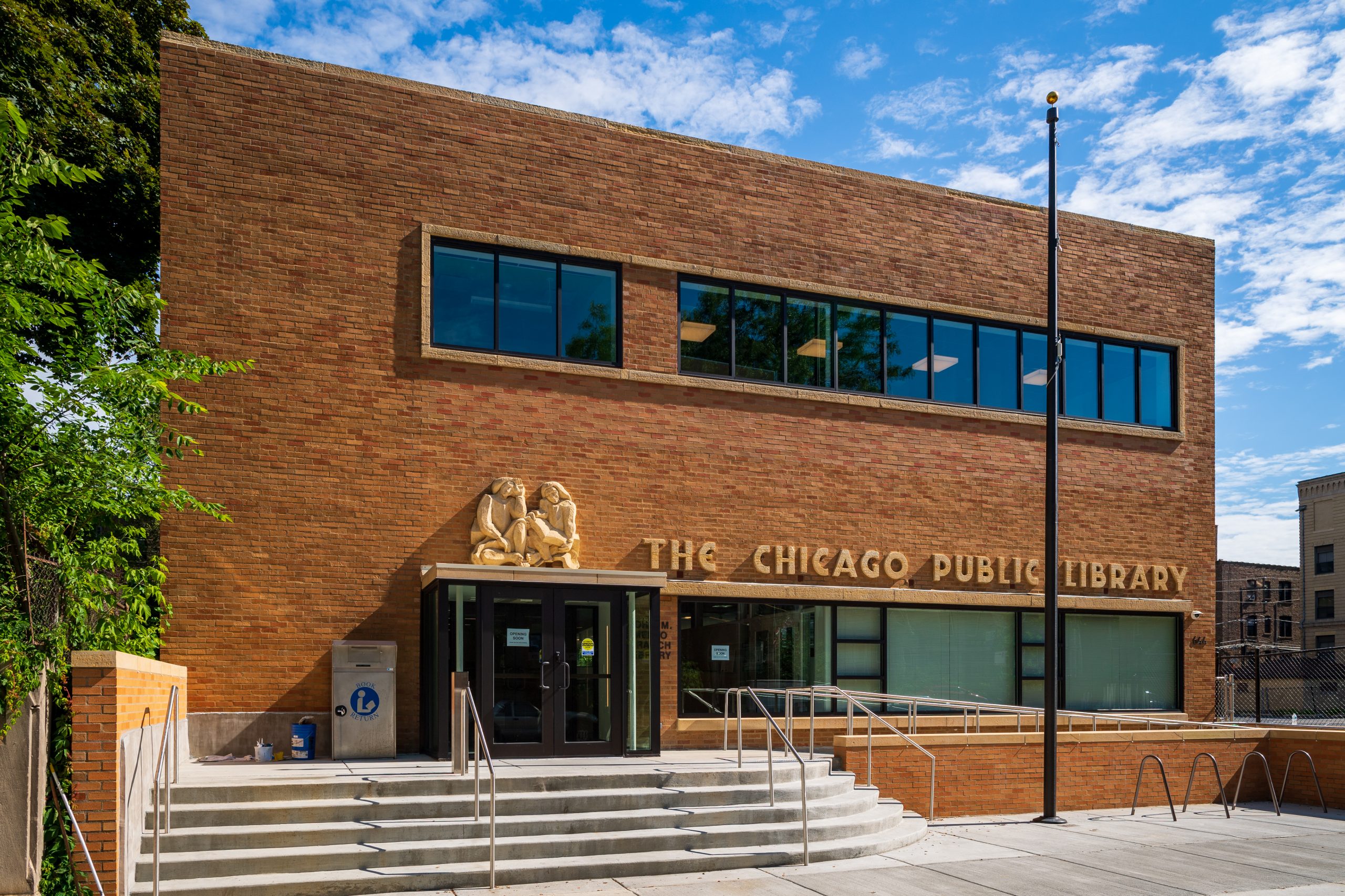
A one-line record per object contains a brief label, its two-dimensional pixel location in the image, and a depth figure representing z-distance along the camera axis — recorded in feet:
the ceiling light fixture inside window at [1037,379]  67.51
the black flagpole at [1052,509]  47.55
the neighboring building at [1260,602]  206.08
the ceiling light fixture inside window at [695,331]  58.80
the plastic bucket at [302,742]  46.75
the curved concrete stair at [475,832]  33.68
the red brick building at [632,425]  49.11
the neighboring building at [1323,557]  196.85
